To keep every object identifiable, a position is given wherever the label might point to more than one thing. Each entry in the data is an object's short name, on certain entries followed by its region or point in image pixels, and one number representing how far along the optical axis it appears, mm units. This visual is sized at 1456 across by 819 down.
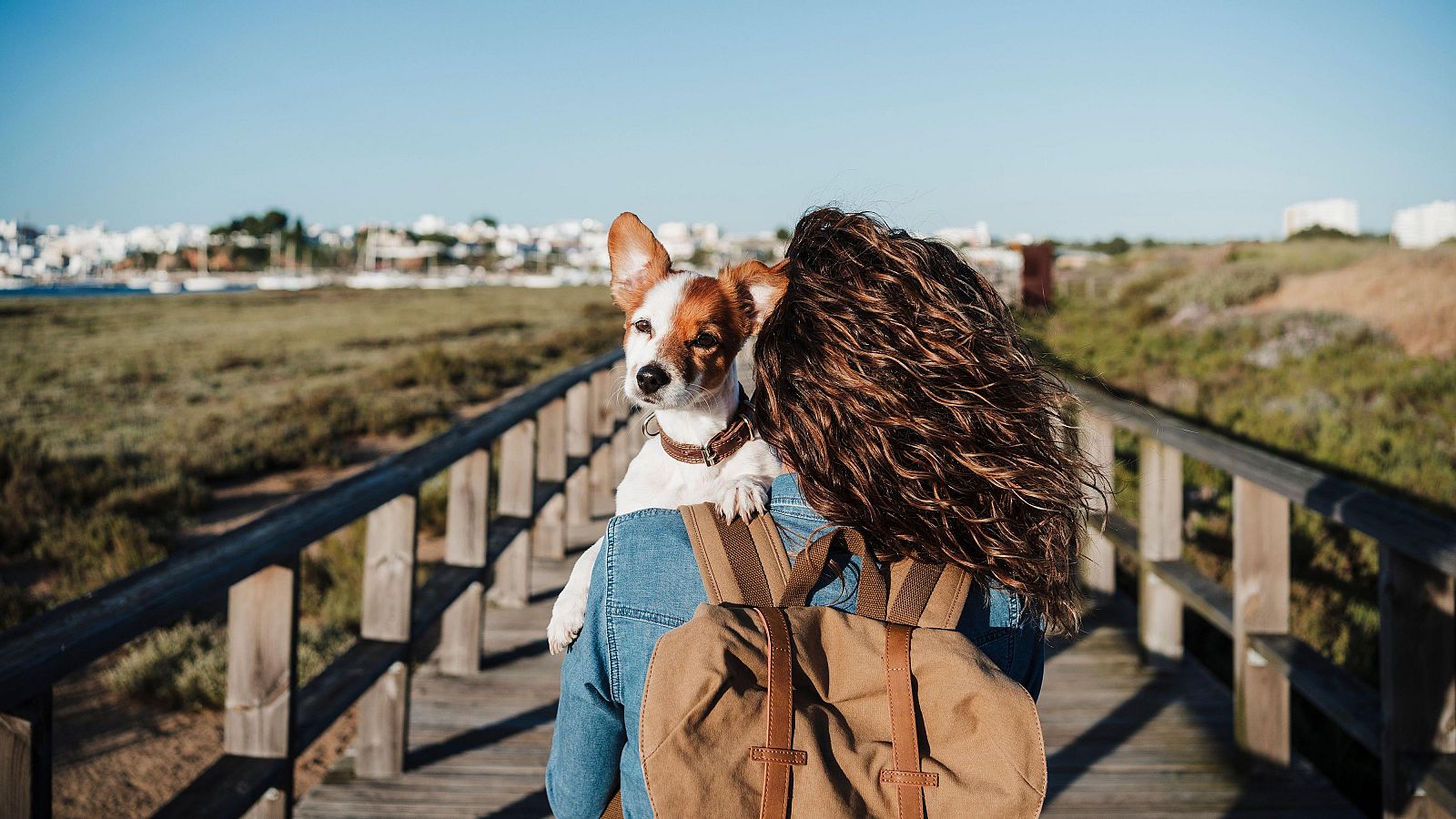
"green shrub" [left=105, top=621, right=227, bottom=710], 4902
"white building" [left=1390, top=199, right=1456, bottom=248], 35531
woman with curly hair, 1275
